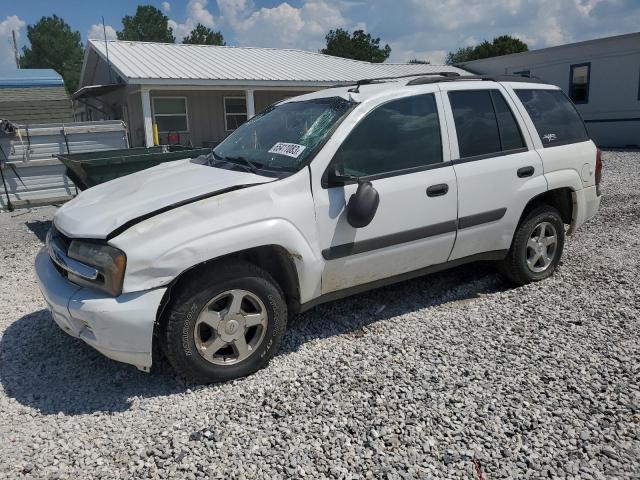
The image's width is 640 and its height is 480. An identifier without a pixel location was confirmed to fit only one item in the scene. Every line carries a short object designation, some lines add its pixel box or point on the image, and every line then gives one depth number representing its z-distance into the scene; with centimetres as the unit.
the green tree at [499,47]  4684
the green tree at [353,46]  5594
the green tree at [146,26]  6625
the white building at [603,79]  1889
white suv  301
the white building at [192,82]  1504
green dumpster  707
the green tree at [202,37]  6744
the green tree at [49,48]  6662
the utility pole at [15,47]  4850
